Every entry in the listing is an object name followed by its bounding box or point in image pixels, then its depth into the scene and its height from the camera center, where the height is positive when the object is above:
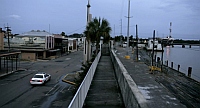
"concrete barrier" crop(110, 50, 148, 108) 6.19 -1.62
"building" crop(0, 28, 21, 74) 29.81 -1.19
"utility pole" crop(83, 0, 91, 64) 29.50 -0.08
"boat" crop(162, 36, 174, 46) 155.89 +5.72
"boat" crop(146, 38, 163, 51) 115.12 +0.15
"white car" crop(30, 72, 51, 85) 23.77 -3.81
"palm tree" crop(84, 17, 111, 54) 28.34 +2.28
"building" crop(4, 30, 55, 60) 52.09 +0.22
